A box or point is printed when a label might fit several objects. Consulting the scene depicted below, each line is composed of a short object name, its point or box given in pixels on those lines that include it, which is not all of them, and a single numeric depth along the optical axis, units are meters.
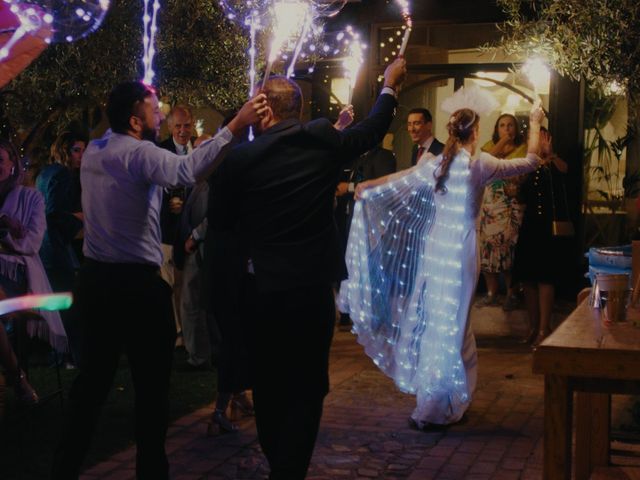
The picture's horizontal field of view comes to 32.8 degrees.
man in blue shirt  5.26
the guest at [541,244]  10.61
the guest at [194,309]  8.62
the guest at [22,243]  8.14
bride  7.33
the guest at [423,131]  9.75
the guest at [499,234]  12.27
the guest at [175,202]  8.94
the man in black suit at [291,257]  4.91
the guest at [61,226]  9.43
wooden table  3.70
